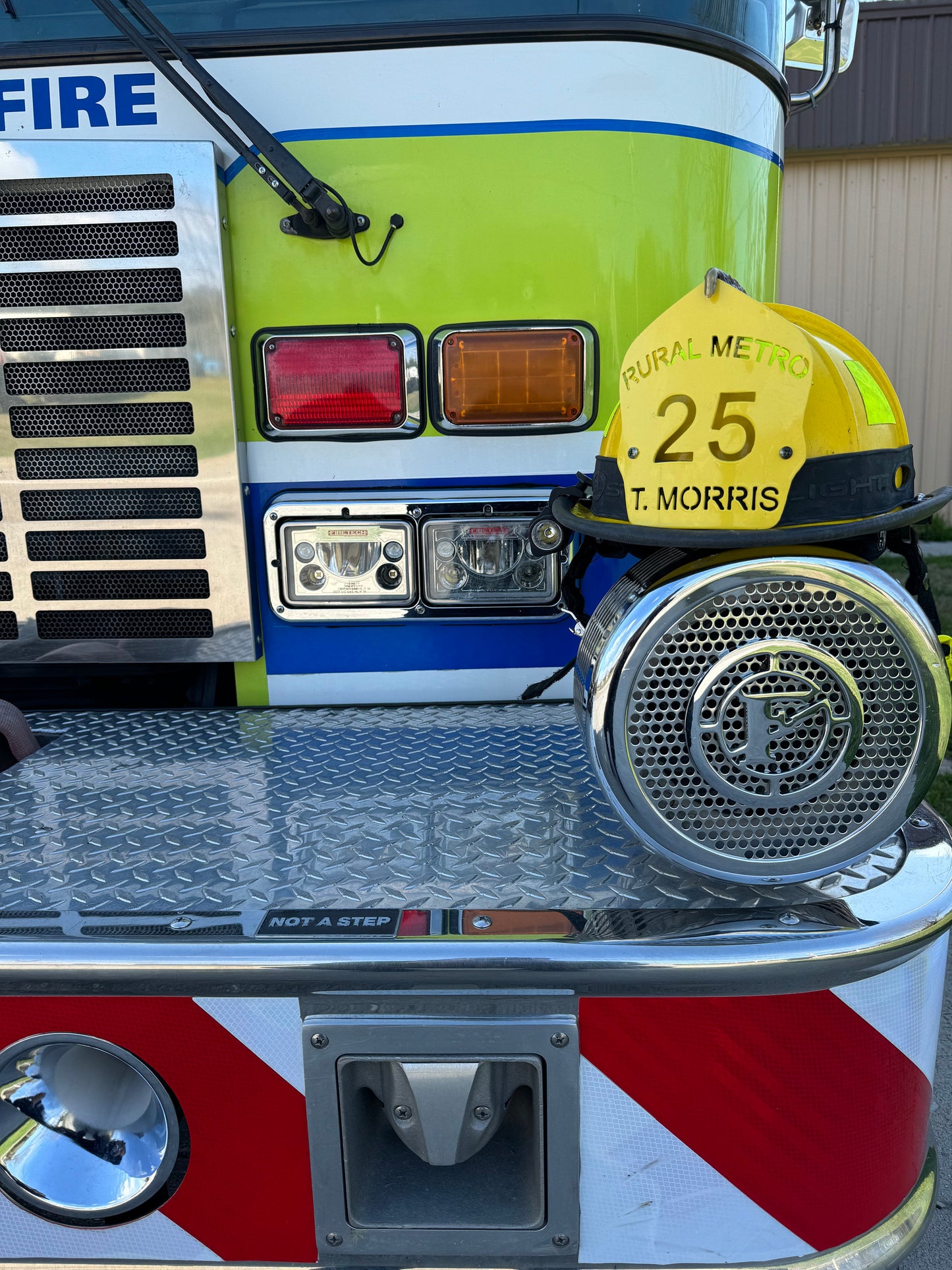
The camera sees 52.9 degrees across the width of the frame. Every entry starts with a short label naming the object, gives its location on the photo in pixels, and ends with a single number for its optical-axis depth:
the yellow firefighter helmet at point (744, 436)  0.97
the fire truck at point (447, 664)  1.04
